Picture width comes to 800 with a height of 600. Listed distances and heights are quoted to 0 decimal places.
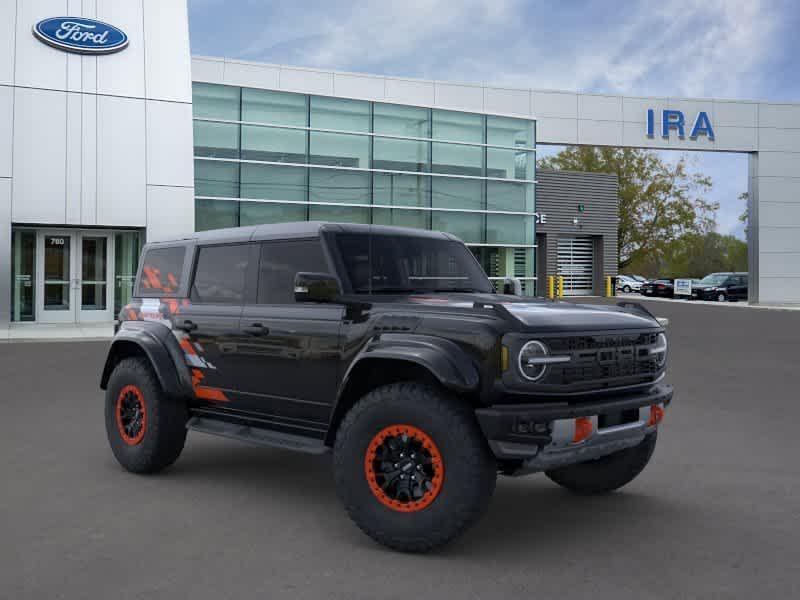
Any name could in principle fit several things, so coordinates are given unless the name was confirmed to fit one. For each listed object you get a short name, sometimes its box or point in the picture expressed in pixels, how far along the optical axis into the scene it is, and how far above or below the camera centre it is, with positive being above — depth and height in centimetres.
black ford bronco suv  452 -50
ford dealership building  2355 +452
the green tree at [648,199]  7050 +819
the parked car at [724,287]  4722 +52
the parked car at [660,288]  5275 +48
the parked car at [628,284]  6397 +85
